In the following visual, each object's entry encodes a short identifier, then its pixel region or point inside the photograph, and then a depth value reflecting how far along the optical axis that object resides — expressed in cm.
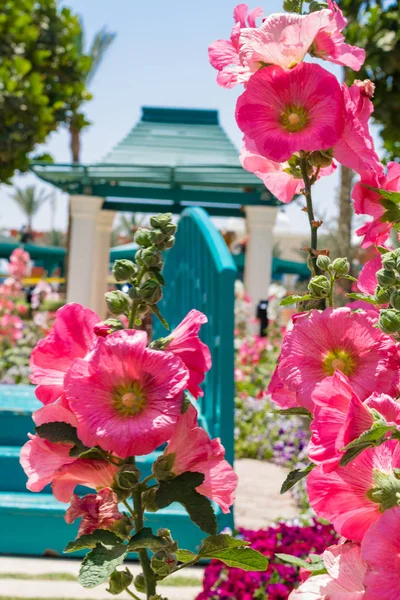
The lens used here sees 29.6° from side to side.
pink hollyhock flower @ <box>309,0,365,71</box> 81
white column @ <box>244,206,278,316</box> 1081
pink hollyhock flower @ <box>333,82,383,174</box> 82
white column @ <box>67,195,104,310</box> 1066
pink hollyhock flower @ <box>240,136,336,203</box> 95
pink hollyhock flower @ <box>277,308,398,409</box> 75
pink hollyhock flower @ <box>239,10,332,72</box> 77
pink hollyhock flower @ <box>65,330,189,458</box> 70
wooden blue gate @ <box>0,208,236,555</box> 303
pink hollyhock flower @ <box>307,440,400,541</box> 65
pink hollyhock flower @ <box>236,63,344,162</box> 79
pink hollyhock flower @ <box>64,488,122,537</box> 76
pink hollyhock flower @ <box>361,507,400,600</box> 56
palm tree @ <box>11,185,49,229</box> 4016
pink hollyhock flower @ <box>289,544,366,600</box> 65
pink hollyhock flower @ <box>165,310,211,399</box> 78
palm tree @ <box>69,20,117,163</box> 1997
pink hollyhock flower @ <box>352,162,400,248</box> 88
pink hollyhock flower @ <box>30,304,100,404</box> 78
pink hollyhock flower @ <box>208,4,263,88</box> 87
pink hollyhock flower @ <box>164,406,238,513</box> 79
